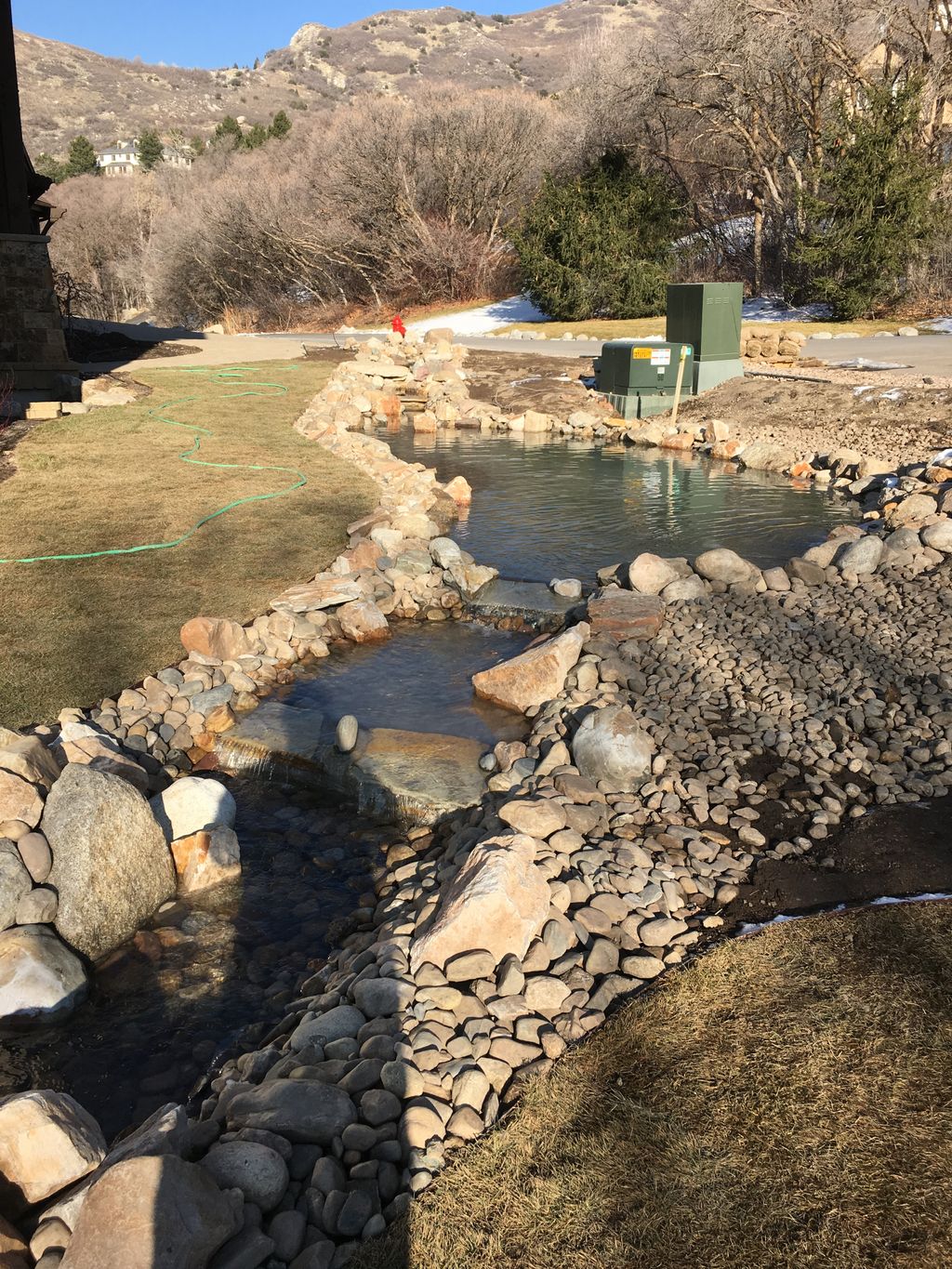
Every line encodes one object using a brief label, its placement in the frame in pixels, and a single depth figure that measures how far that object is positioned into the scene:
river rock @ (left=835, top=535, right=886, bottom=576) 6.93
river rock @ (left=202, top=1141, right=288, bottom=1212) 2.48
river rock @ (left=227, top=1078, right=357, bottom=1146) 2.70
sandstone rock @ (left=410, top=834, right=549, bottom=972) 3.34
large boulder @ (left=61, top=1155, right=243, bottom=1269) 2.18
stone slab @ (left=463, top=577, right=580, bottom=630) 7.25
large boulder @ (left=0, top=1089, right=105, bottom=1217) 2.57
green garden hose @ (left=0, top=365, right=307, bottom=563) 7.55
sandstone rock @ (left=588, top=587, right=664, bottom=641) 6.25
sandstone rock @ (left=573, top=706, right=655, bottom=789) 4.59
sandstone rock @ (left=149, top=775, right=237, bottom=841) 4.57
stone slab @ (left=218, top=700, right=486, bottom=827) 4.98
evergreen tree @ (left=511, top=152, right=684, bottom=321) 26.16
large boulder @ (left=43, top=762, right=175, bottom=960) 3.90
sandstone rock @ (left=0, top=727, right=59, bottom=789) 4.18
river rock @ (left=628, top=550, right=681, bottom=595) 6.91
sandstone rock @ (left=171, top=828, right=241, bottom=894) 4.41
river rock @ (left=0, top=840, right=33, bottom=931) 3.79
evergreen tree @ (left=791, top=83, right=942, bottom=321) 21.16
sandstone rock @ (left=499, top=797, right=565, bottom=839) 4.11
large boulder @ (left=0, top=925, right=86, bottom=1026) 3.58
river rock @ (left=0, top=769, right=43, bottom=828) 4.03
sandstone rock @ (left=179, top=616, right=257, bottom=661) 6.20
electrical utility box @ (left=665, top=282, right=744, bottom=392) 14.95
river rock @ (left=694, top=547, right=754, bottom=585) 6.96
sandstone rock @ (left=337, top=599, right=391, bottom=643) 7.14
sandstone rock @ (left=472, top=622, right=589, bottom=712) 5.80
